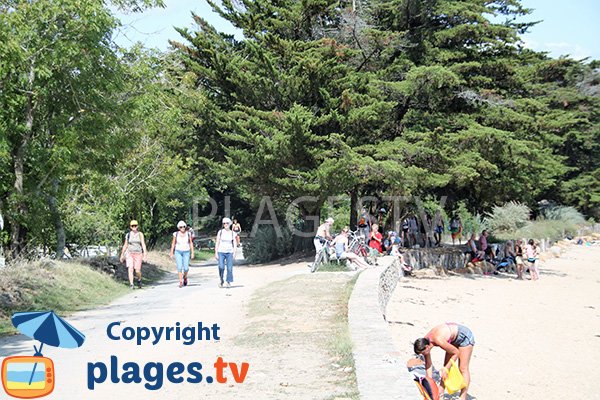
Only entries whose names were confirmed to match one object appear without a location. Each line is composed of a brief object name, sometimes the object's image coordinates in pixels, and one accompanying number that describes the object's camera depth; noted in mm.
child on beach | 27328
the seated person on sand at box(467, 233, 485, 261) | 28359
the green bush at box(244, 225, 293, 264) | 29844
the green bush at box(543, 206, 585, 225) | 48531
